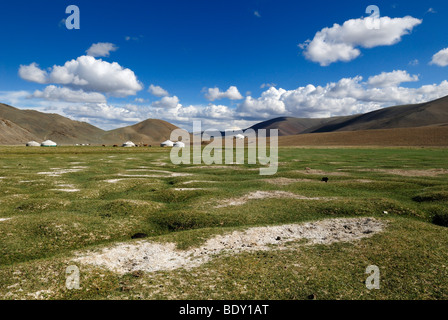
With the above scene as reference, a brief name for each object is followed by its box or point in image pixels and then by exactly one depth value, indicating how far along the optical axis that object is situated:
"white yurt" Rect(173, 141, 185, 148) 181.25
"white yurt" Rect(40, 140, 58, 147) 173.25
